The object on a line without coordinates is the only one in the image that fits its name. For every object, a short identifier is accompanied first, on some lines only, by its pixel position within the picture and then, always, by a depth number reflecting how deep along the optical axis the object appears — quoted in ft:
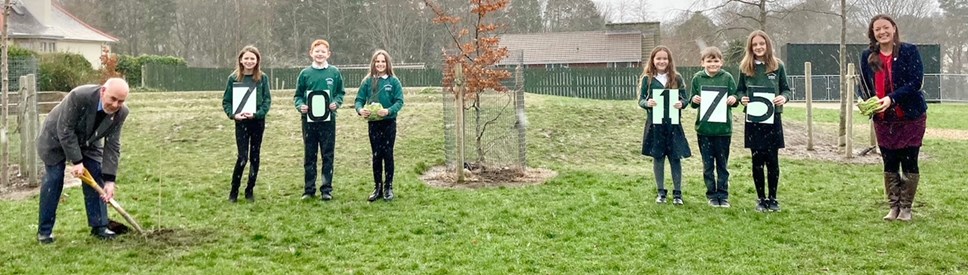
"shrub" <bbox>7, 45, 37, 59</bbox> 92.99
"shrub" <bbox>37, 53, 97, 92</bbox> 89.15
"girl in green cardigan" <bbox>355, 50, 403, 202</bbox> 27.53
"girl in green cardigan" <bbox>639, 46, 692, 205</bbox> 26.14
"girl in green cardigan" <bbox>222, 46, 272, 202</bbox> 26.53
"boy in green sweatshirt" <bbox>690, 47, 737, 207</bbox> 25.09
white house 136.26
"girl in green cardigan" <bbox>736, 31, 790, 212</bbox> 24.27
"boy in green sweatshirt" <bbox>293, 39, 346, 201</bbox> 27.40
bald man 19.84
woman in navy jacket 22.07
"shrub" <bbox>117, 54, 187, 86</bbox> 124.16
